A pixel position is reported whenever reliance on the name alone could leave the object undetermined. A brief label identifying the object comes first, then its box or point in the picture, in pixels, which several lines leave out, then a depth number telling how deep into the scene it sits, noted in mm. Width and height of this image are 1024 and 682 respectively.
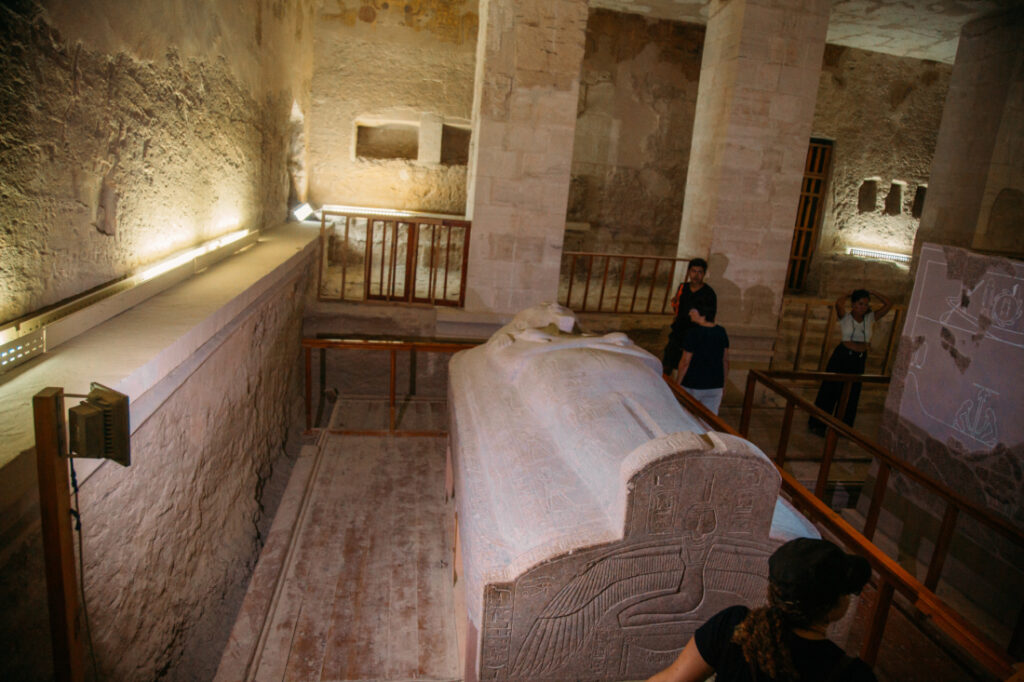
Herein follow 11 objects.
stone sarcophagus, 2102
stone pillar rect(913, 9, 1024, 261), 7312
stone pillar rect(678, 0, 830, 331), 6137
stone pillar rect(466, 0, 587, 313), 5656
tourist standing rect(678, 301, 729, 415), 4574
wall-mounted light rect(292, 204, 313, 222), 7902
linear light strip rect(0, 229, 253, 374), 2055
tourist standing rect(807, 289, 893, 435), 5355
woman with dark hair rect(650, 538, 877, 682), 1352
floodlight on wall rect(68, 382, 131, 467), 1472
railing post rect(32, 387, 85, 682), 1391
